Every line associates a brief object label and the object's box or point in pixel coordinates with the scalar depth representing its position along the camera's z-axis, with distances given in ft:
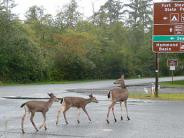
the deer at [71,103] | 58.08
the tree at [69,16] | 294.25
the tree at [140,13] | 383.45
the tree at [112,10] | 381.60
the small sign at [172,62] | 183.73
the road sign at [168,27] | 114.62
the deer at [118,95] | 61.72
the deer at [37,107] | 50.94
